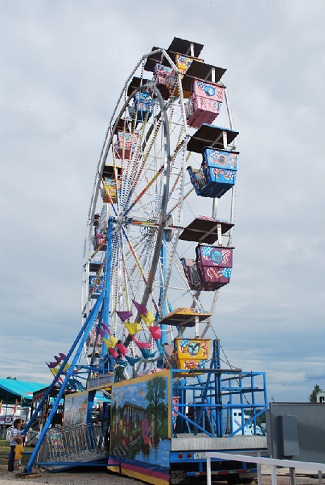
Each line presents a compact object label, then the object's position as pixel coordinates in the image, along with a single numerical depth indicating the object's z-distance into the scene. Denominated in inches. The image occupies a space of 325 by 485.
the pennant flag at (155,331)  608.0
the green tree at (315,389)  2305.0
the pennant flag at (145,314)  629.0
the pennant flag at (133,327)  642.2
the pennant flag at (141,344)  622.1
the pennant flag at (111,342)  648.4
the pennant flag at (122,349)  651.5
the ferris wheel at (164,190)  611.2
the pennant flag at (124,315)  663.8
